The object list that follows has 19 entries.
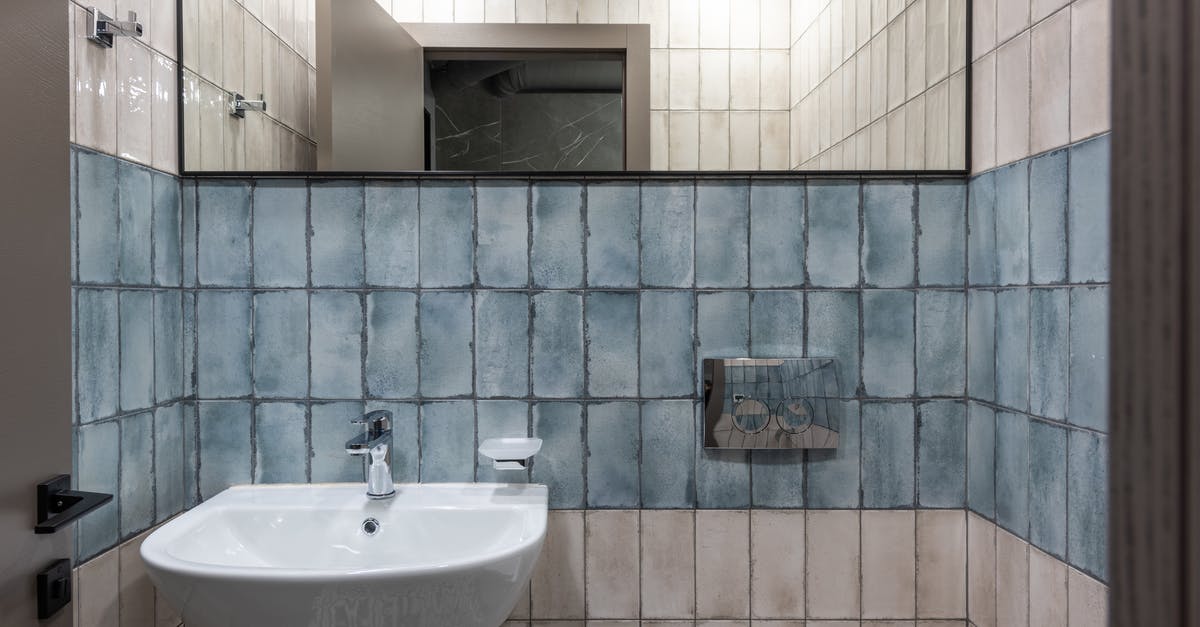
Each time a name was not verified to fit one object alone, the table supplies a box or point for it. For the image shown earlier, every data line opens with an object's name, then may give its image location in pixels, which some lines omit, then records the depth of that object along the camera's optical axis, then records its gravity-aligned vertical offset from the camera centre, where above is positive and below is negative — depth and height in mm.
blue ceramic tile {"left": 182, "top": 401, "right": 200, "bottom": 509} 1362 -278
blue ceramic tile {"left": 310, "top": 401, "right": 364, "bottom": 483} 1367 -247
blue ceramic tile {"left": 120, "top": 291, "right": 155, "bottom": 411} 1196 -72
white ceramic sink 973 -379
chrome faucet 1258 -255
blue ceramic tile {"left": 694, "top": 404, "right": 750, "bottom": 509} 1372 -321
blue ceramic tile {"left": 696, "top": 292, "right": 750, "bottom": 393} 1365 -22
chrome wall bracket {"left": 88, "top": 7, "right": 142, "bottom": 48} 1102 +435
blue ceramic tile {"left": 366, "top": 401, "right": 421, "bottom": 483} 1366 -252
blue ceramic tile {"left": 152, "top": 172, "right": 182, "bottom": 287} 1288 +137
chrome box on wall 1344 -178
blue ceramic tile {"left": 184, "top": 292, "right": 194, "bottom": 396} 1360 -67
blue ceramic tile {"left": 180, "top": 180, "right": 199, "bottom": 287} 1361 +114
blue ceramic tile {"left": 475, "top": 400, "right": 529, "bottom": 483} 1367 -210
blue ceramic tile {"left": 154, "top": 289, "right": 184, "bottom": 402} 1290 -70
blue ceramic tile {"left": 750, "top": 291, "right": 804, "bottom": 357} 1363 -31
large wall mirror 1354 +405
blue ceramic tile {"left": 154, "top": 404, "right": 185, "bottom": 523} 1278 -277
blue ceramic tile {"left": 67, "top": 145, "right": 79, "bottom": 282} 1058 +137
